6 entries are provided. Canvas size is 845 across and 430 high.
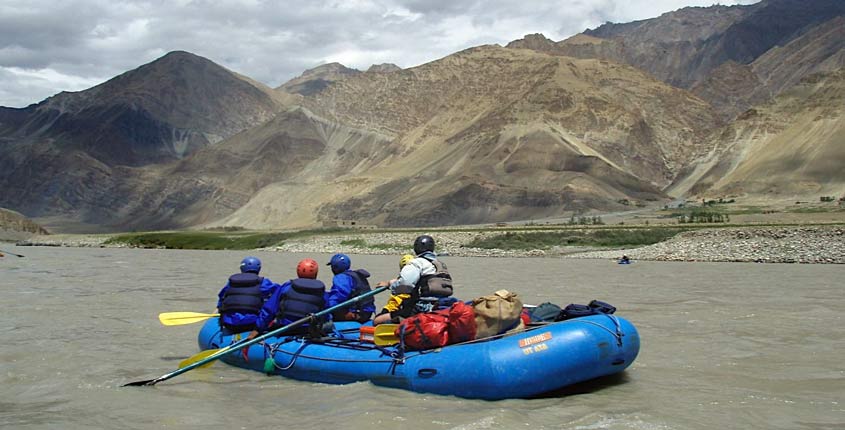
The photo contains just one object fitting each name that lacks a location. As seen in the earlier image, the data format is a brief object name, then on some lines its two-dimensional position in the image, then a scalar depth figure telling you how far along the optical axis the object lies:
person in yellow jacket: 12.28
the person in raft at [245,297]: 13.15
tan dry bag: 10.88
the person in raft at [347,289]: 13.32
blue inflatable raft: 10.11
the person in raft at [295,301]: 12.66
